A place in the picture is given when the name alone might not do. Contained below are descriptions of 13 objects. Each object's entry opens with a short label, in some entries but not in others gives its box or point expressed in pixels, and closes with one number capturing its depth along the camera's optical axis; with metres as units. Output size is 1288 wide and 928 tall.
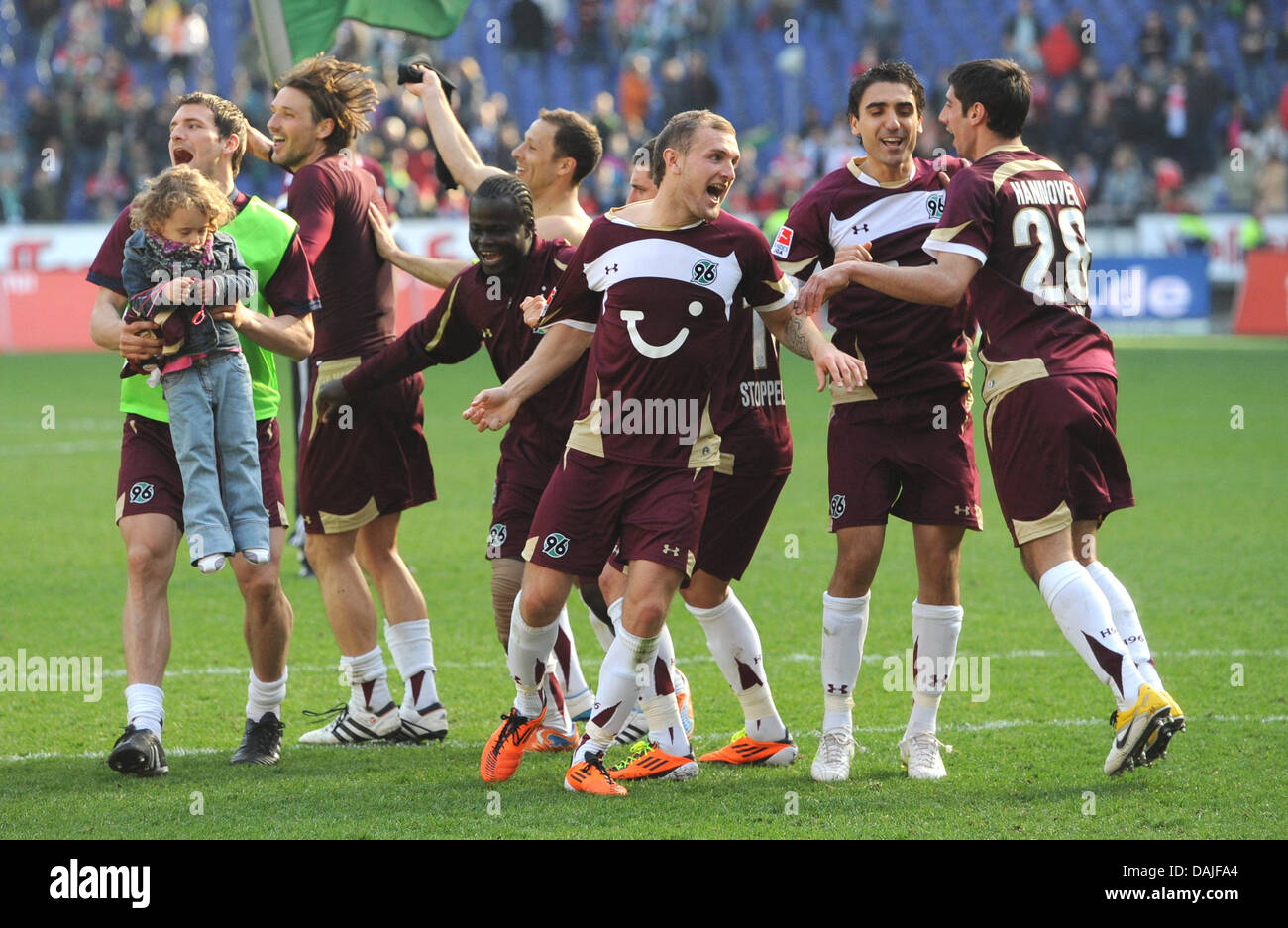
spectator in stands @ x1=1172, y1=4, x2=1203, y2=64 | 56.50
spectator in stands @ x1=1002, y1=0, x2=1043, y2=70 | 57.53
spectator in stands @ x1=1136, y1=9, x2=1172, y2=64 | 55.66
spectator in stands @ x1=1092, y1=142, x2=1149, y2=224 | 50.75
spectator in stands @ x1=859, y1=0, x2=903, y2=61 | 58.81
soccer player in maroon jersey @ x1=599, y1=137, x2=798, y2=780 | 11.12
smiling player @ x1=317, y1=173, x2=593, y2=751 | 11.34
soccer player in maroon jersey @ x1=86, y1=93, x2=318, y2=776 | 10.55
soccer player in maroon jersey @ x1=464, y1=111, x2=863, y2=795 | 10.04
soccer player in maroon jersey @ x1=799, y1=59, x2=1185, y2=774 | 10.16
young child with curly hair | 10.30
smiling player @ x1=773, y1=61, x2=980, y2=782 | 10.82
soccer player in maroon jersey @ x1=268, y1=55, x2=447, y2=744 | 12.08
